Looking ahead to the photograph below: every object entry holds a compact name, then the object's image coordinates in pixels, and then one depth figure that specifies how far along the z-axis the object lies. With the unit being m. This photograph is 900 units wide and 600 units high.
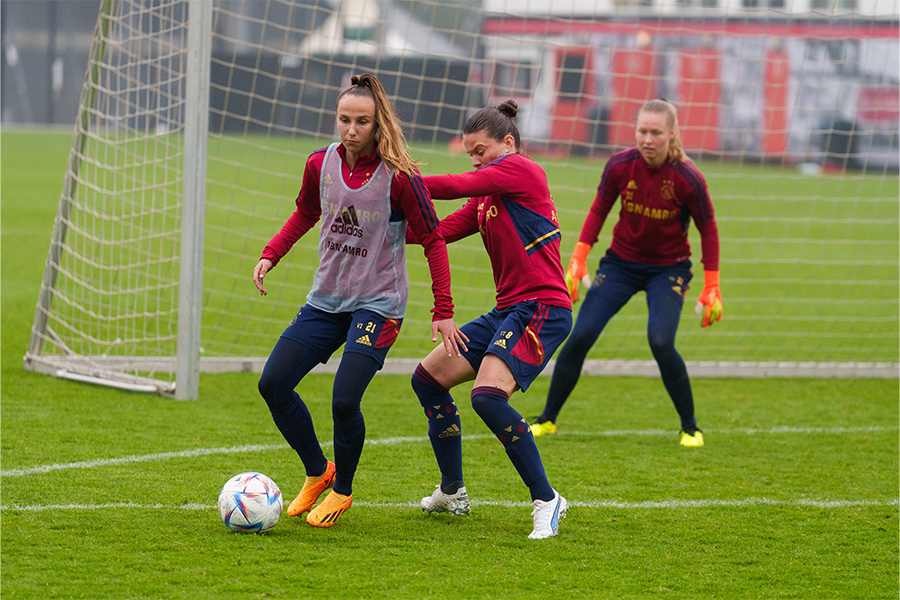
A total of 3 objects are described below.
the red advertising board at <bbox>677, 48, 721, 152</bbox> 46.41
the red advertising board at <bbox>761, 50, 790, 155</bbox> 52.86
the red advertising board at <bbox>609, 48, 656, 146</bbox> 46.53
